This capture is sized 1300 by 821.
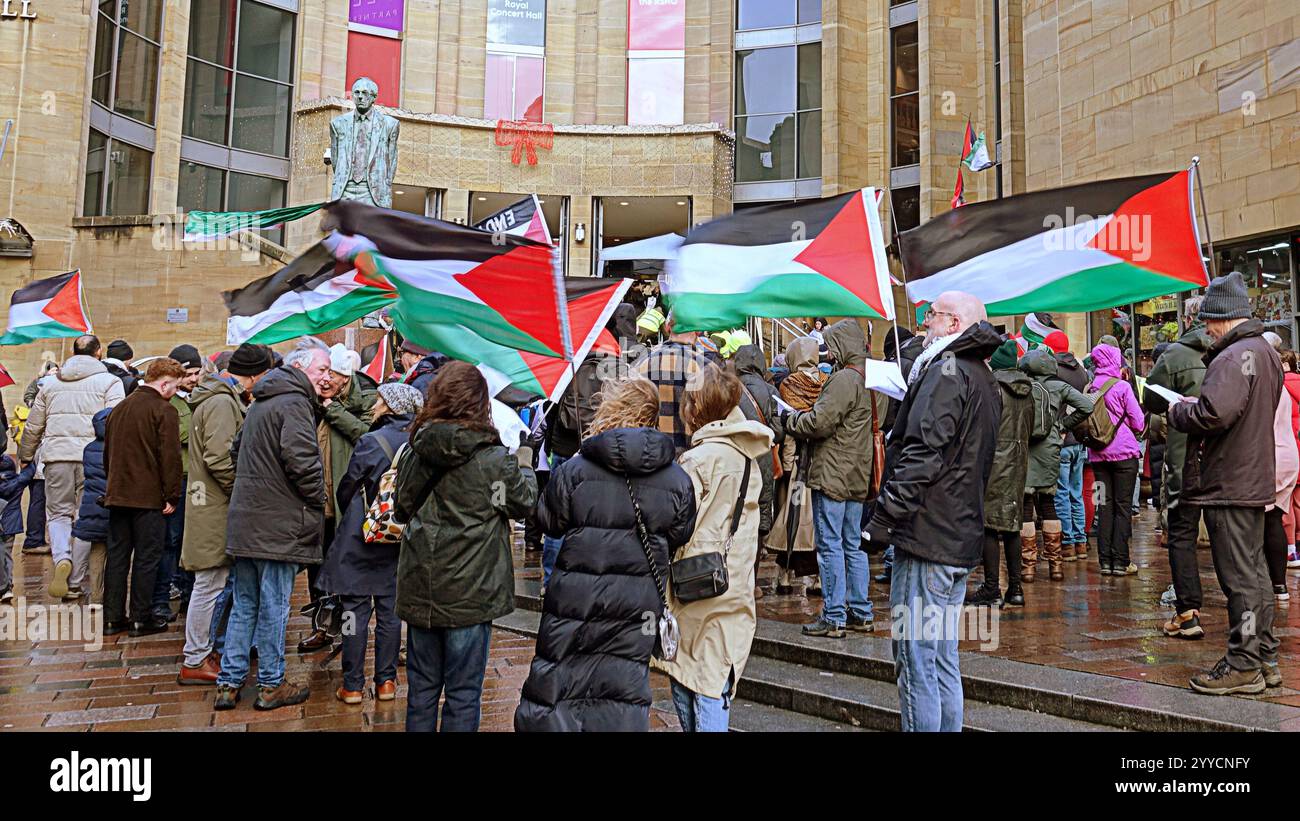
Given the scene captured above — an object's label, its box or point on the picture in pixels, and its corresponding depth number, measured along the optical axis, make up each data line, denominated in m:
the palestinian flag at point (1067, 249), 5.50
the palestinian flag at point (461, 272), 5.23
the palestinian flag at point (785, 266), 5.91
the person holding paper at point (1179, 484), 6.07
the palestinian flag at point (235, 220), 8.63
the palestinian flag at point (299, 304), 6.56
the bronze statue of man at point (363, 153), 13.37
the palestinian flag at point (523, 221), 7.59
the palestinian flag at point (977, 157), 19.75
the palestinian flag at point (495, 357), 5.48
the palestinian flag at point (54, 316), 11.89
